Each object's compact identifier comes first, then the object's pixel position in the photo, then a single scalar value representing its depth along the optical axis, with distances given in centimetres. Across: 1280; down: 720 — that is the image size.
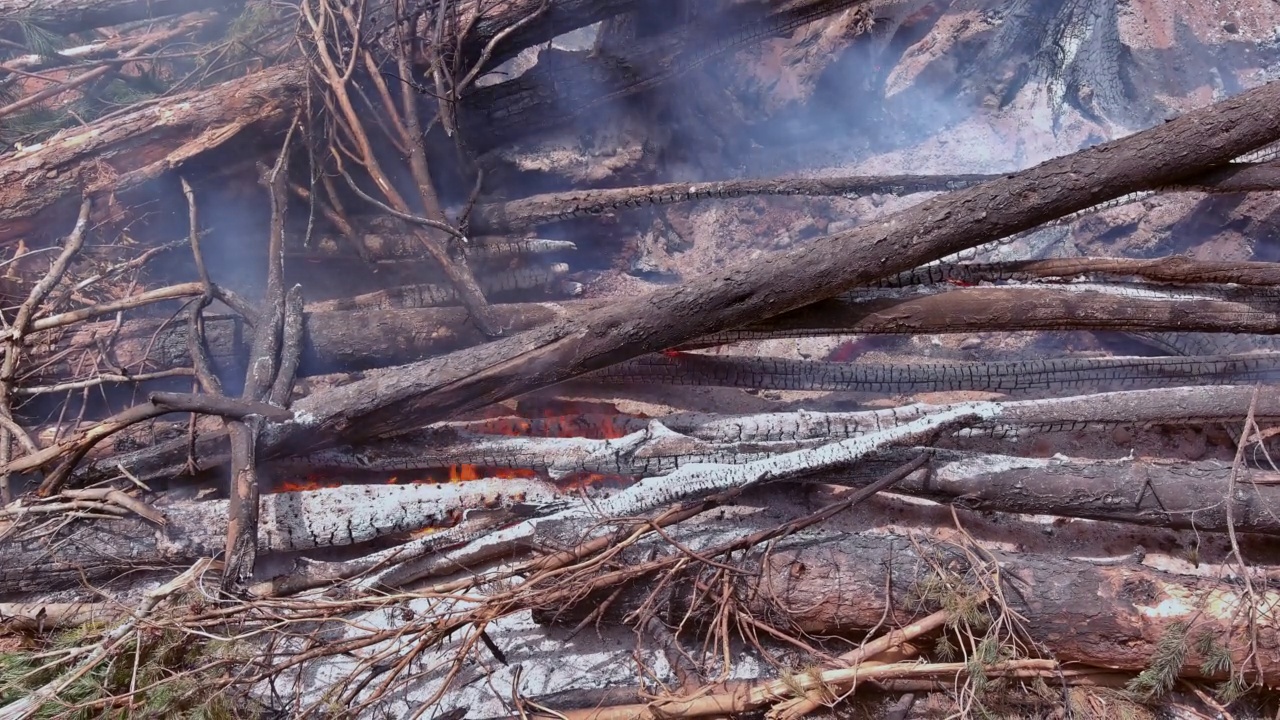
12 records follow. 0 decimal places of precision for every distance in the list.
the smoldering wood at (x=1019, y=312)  293
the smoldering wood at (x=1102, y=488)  269
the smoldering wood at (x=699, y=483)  277
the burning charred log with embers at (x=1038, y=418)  291
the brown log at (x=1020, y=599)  232
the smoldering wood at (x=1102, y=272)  290
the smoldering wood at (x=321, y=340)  324
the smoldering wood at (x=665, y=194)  382
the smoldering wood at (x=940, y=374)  317
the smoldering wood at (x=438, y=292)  384
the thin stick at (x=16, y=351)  281
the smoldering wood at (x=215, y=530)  278
